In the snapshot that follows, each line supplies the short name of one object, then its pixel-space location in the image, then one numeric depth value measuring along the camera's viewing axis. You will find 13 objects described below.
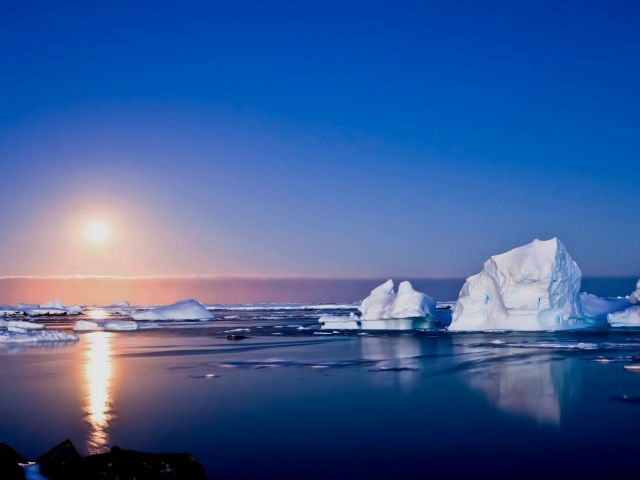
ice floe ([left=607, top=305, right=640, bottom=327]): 29.11
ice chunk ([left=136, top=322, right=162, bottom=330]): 35.03
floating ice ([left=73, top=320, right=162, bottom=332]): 32.88
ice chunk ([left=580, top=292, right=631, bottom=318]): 30.98
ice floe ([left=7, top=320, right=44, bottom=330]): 31.28
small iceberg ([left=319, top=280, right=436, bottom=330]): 30.23
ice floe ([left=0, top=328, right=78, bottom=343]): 24.05
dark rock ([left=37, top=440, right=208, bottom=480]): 4.79
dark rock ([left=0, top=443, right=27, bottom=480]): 4.41
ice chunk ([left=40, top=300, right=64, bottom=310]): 68.88
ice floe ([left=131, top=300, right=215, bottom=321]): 45.19
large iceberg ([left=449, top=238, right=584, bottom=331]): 25.25
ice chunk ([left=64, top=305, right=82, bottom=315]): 64.99
